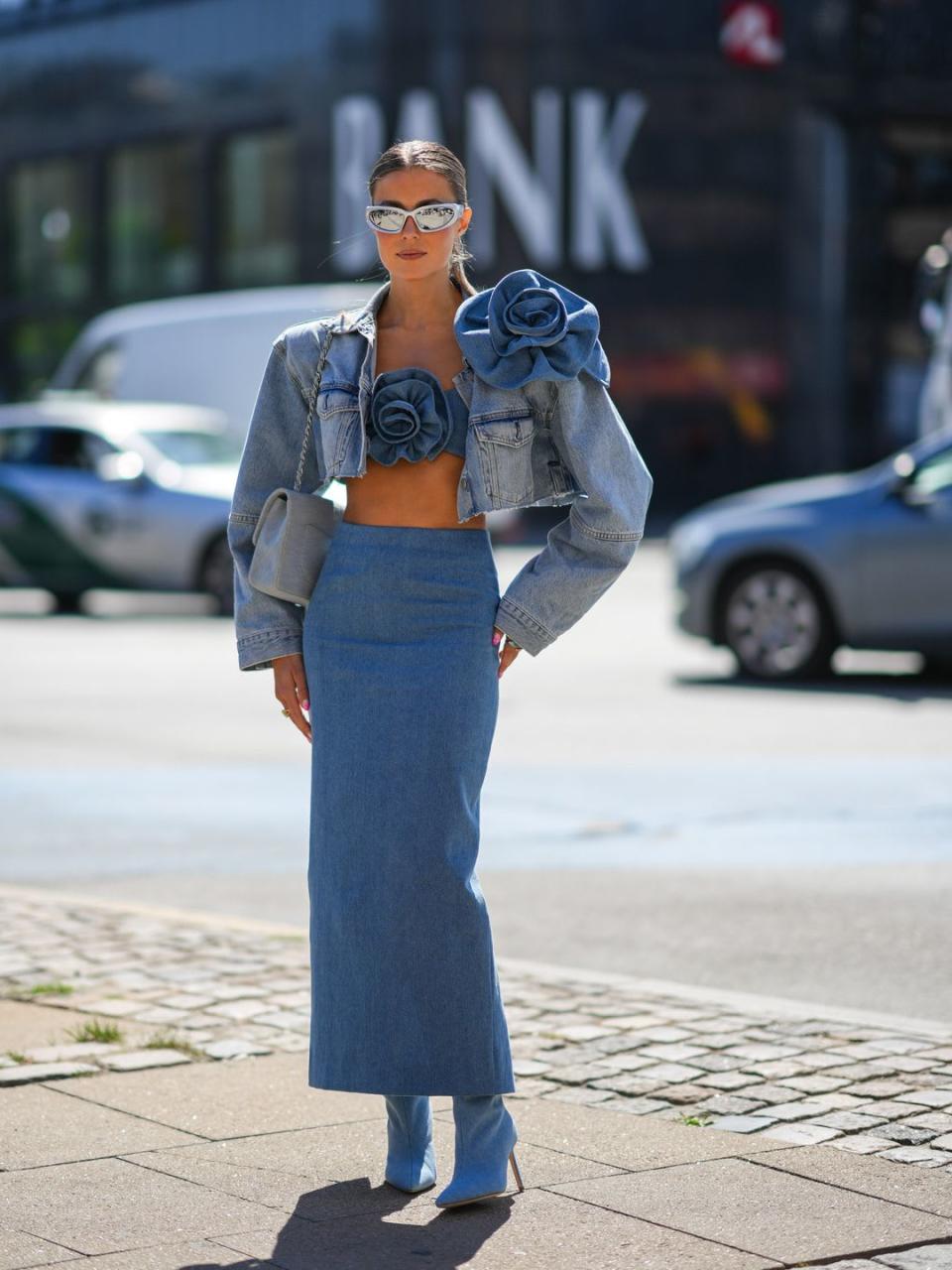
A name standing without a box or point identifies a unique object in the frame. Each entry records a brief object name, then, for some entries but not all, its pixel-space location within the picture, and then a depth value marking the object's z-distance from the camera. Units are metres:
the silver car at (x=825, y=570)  12.74
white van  25.92
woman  3.96
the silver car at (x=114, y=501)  18.77
